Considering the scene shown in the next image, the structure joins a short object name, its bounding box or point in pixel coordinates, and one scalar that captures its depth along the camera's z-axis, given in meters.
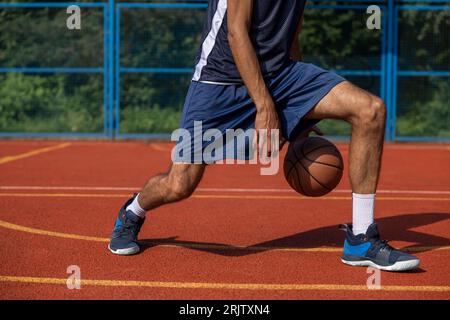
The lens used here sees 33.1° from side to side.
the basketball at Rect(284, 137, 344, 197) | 4.92
